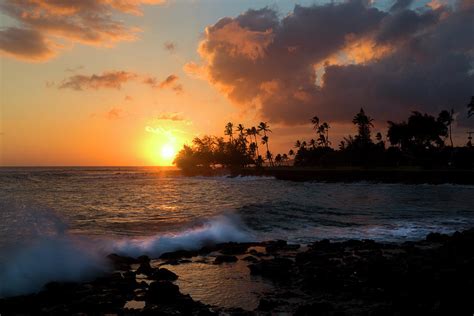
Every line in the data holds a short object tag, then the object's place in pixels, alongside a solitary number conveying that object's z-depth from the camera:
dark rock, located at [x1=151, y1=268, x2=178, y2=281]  11.32
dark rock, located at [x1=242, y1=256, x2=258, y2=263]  13.57
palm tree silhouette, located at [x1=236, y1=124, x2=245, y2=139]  146.38
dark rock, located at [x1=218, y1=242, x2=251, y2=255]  15.23
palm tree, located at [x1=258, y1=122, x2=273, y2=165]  142.12
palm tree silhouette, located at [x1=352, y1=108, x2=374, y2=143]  112.88
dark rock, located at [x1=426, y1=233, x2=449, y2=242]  17.08
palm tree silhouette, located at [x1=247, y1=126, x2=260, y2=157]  143.88
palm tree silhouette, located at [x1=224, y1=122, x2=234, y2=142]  147.88
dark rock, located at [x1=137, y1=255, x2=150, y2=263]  13.82
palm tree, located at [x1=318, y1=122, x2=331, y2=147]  135.62
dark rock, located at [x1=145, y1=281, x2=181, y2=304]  9.16
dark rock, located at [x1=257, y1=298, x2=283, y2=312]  8.68
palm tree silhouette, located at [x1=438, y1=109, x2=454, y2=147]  95.62
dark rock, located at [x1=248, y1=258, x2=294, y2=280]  11.38
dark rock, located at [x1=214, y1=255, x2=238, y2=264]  13.57
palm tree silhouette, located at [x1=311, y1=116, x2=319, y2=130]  134.51
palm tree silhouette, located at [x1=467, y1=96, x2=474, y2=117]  84.59
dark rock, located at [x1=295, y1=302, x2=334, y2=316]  8.09
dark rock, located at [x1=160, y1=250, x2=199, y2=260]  14.43
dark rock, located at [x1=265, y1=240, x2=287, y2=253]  15.38
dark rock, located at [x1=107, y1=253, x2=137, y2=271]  12.86
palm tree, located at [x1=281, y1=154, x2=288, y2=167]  177.51
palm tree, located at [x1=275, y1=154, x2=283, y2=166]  170.75
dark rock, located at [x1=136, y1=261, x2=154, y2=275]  11.96
